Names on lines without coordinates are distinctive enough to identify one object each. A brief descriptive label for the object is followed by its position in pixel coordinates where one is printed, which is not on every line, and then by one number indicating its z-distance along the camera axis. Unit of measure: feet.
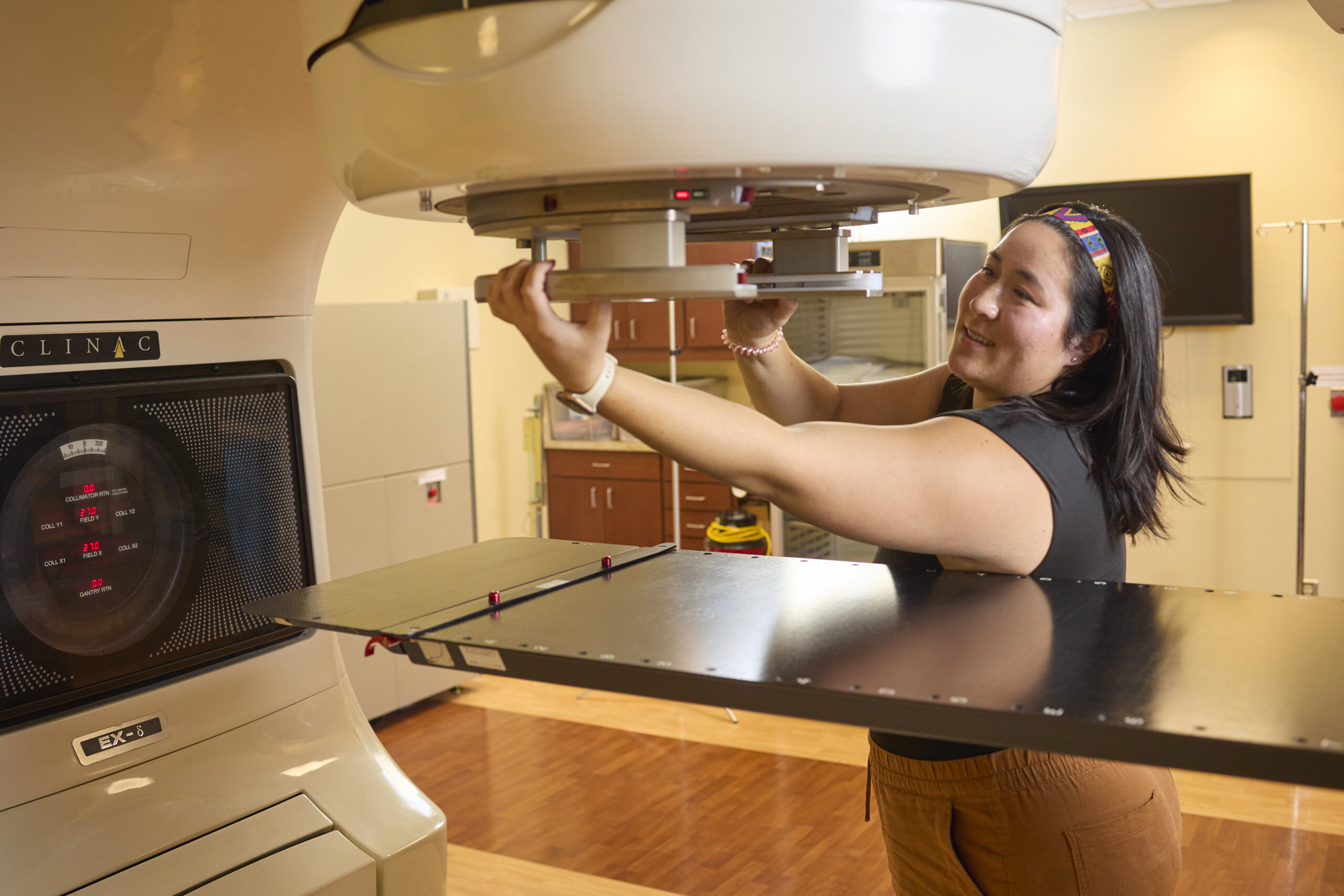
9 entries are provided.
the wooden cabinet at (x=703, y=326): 17.70
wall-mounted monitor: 15.46
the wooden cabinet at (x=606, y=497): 18.13
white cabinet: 12.67
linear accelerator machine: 2.15
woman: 3.35
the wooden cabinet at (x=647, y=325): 17.99
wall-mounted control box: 16.11
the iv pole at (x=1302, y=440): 14.65
